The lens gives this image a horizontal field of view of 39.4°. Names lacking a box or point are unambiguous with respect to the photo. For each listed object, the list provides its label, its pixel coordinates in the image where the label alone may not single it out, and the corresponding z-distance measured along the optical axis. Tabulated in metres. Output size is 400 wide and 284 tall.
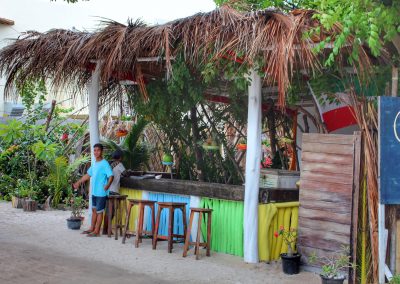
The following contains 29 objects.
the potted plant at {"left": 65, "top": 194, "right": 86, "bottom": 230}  10.18
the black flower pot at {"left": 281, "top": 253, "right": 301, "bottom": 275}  7.13
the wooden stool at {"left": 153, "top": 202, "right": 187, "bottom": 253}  8.23
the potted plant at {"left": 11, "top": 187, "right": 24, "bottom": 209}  13.15
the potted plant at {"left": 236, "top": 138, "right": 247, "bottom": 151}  10.43
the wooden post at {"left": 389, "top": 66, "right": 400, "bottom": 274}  6.11
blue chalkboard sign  5.84
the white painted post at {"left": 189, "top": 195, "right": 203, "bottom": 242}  8.73
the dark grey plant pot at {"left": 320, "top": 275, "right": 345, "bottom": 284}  5.96
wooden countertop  7.95
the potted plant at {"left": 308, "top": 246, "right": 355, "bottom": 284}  6.00
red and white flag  8.45
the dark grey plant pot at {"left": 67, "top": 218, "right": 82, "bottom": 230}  10.18
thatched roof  6.47
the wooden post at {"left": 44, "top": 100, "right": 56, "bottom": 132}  14.66
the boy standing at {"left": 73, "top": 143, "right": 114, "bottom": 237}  9.30
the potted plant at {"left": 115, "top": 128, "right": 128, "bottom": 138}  11.20
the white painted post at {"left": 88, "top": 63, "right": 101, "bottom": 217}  9.72
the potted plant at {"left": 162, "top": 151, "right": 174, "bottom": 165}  10.12
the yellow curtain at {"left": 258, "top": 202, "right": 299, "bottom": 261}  7.74
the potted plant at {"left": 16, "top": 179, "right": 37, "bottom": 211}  12.75
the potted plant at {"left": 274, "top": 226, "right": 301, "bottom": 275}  7.13
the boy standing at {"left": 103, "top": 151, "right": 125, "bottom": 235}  9.70
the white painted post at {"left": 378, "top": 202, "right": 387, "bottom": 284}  5.89
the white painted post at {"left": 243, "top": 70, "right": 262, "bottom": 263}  7.64
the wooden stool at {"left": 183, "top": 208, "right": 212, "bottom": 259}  7.94
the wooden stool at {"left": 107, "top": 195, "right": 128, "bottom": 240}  9.41
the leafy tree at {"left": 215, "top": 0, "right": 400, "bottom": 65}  5.03
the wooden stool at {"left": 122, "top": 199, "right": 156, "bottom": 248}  8.66
